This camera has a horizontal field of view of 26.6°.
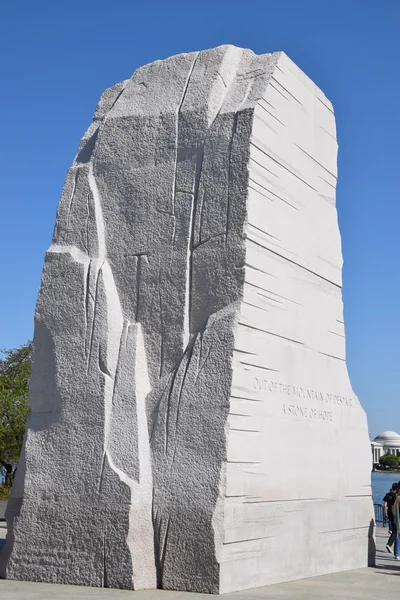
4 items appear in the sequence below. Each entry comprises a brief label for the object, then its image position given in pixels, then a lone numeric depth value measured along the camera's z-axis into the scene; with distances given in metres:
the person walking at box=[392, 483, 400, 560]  12.26
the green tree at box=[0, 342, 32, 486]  24.14
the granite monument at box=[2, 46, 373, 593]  8.35
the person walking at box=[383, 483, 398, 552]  13.82
